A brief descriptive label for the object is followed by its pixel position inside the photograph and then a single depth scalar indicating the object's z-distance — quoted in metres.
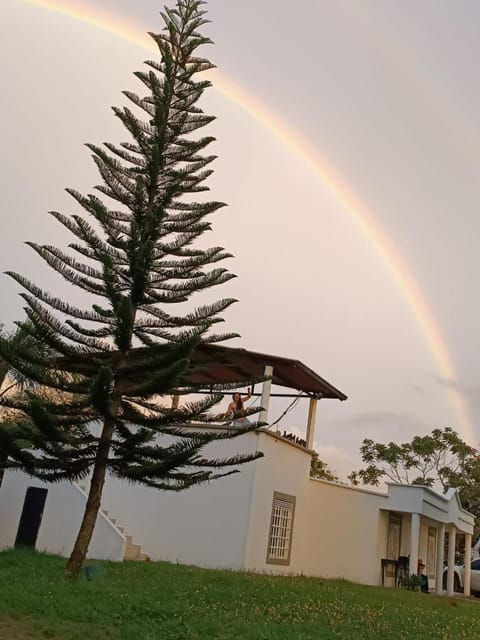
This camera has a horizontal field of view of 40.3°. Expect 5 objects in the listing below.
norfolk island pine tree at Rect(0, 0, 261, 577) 10.02
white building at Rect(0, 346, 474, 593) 14.05
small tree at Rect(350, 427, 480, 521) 34.16
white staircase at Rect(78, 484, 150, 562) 13.78
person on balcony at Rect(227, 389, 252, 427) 14.78
